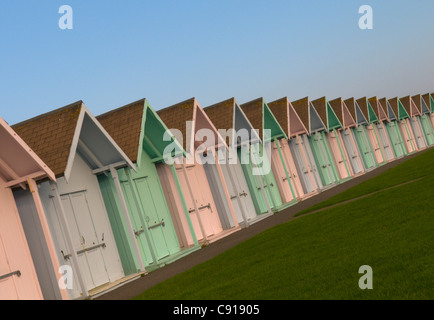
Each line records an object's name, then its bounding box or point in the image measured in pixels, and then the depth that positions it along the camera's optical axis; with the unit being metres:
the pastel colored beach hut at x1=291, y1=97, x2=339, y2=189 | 33.81
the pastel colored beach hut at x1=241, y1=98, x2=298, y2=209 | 27.27
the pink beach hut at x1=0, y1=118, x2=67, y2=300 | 12.18
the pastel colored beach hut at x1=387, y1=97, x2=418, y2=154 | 53.72
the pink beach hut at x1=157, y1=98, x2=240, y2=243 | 20.34
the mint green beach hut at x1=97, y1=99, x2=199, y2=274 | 16.88
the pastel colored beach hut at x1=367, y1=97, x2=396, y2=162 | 47.38
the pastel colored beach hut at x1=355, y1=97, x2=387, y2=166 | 45.03
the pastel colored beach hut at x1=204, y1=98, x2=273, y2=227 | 23.91
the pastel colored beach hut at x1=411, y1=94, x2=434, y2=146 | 60.59
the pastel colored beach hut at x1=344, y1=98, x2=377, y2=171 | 42.73
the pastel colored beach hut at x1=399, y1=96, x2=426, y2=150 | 56.97
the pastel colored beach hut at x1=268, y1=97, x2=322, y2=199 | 30.42
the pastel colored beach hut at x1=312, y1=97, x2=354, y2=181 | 36.34
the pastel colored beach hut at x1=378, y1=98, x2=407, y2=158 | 50.72
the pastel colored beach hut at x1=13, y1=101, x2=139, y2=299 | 13.71
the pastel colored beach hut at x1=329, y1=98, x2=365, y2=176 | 39.20
